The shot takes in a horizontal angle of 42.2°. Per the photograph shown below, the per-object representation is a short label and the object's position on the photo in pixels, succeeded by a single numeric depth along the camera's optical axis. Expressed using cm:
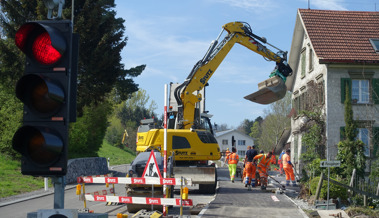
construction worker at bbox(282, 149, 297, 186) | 2072
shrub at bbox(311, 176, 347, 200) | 1513
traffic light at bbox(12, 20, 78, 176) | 411
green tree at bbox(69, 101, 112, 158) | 3216
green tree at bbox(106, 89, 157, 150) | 7056
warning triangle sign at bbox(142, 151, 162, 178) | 1164
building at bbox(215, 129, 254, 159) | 12862
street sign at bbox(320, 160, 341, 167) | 1383
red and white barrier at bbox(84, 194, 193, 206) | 1112
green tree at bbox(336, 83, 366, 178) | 2209
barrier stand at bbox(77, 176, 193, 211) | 1105
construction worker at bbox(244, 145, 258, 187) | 1932
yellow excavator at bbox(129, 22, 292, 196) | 1827
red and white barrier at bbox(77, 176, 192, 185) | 1104
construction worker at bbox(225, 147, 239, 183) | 2288
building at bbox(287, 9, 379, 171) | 2625
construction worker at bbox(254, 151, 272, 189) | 1917
